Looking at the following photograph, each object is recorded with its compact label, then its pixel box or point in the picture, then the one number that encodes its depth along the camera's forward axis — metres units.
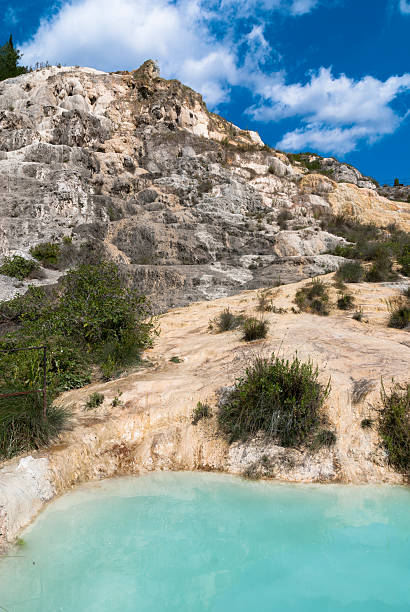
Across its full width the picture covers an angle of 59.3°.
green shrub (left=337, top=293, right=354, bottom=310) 11.70
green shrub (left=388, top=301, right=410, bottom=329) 9.68
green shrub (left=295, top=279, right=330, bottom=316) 11.72
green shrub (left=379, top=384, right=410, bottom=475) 4.79
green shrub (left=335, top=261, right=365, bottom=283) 14.17
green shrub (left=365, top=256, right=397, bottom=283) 14.27
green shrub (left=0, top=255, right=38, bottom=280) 14.84
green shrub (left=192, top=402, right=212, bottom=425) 5.69
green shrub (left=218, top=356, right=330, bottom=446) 5.20
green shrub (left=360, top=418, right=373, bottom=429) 5.25
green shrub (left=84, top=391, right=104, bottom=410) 5.89
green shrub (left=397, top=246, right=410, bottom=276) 14.98
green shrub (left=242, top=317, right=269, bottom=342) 8.68
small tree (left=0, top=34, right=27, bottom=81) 37.24
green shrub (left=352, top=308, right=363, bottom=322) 10.49
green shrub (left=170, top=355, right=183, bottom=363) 8.04
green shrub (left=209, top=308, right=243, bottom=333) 10.05
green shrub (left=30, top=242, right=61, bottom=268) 16.89
